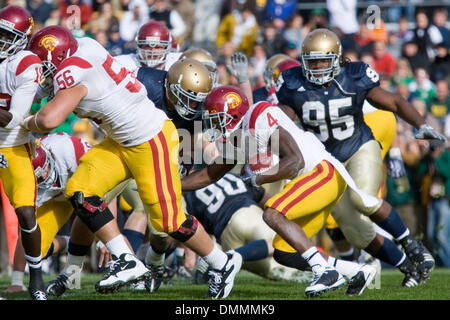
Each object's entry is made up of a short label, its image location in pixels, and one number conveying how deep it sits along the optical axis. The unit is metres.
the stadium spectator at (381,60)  22.03
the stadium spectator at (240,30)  22.94
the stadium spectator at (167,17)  22.05
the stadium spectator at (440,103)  20.03
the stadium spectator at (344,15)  23.14
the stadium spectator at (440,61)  22.02
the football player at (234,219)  13.41
